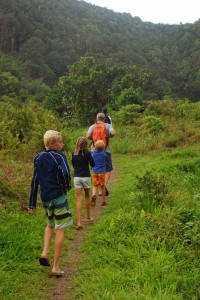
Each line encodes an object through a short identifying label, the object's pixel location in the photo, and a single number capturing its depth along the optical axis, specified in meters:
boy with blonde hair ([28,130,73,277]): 4.59
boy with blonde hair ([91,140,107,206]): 7.73
